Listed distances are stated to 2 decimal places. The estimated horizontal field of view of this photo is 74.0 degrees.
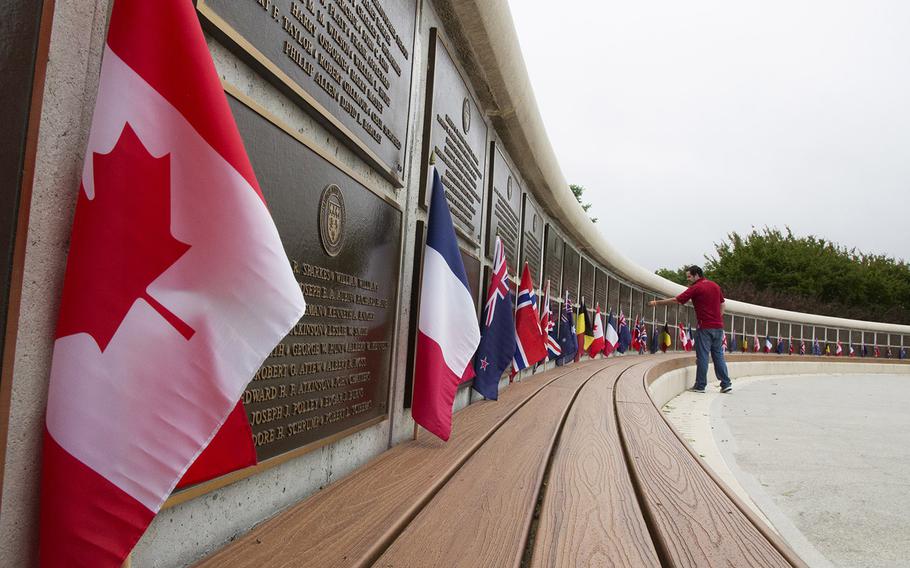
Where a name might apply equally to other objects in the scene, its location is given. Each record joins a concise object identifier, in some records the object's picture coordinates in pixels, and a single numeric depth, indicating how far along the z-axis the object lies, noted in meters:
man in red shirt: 8.64
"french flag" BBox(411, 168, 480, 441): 2.46
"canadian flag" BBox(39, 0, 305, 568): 0.91
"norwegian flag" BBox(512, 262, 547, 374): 4.73
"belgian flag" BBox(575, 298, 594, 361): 8.80
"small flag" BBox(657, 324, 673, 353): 15.43
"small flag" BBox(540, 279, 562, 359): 6.36
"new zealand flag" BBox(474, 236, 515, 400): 3.75
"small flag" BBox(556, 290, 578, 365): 7.81
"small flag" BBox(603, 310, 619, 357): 10.58
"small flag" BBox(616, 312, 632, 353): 12.57
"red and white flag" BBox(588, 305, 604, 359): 9.38
